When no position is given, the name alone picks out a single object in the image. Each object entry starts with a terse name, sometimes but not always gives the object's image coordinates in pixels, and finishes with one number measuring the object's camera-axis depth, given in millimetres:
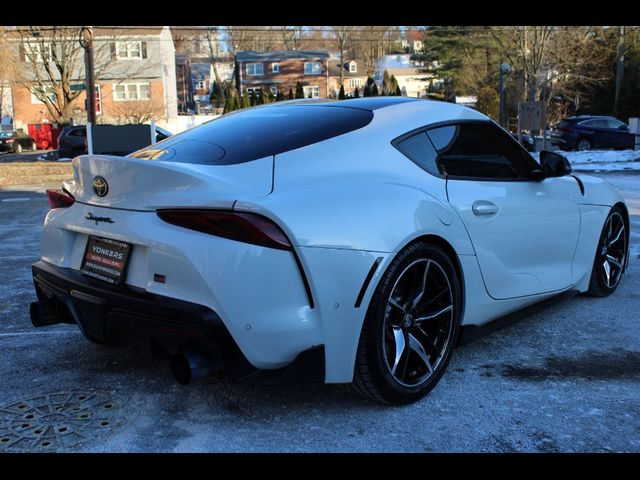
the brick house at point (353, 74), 82688
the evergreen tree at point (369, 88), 41631
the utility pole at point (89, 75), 16508
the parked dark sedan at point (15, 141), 35188
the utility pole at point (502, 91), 28531
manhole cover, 2743
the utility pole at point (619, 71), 30505
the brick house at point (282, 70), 63719
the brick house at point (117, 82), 38656
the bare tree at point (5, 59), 21247
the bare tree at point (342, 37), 63203
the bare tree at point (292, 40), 68725
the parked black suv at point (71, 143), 25438
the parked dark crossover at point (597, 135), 24000
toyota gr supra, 2633
